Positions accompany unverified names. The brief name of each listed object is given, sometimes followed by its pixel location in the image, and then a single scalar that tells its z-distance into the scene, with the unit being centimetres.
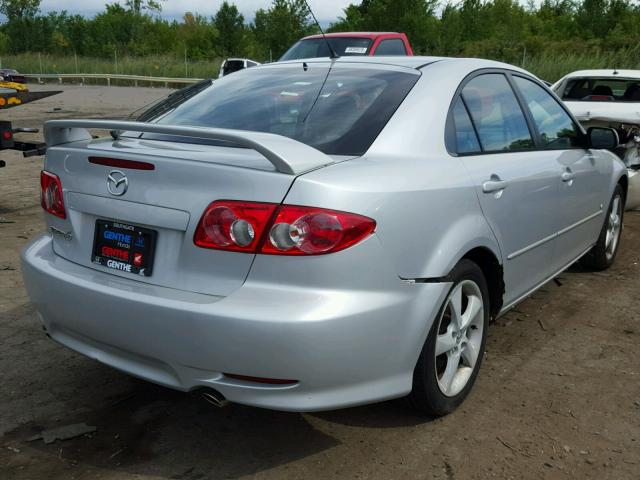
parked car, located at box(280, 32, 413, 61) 1284
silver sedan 245
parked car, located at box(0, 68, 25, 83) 1888
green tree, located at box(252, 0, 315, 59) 3903
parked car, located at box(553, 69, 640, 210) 712
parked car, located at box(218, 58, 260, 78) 2105
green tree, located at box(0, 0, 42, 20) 6588
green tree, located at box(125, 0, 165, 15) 6850
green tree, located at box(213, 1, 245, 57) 5006
